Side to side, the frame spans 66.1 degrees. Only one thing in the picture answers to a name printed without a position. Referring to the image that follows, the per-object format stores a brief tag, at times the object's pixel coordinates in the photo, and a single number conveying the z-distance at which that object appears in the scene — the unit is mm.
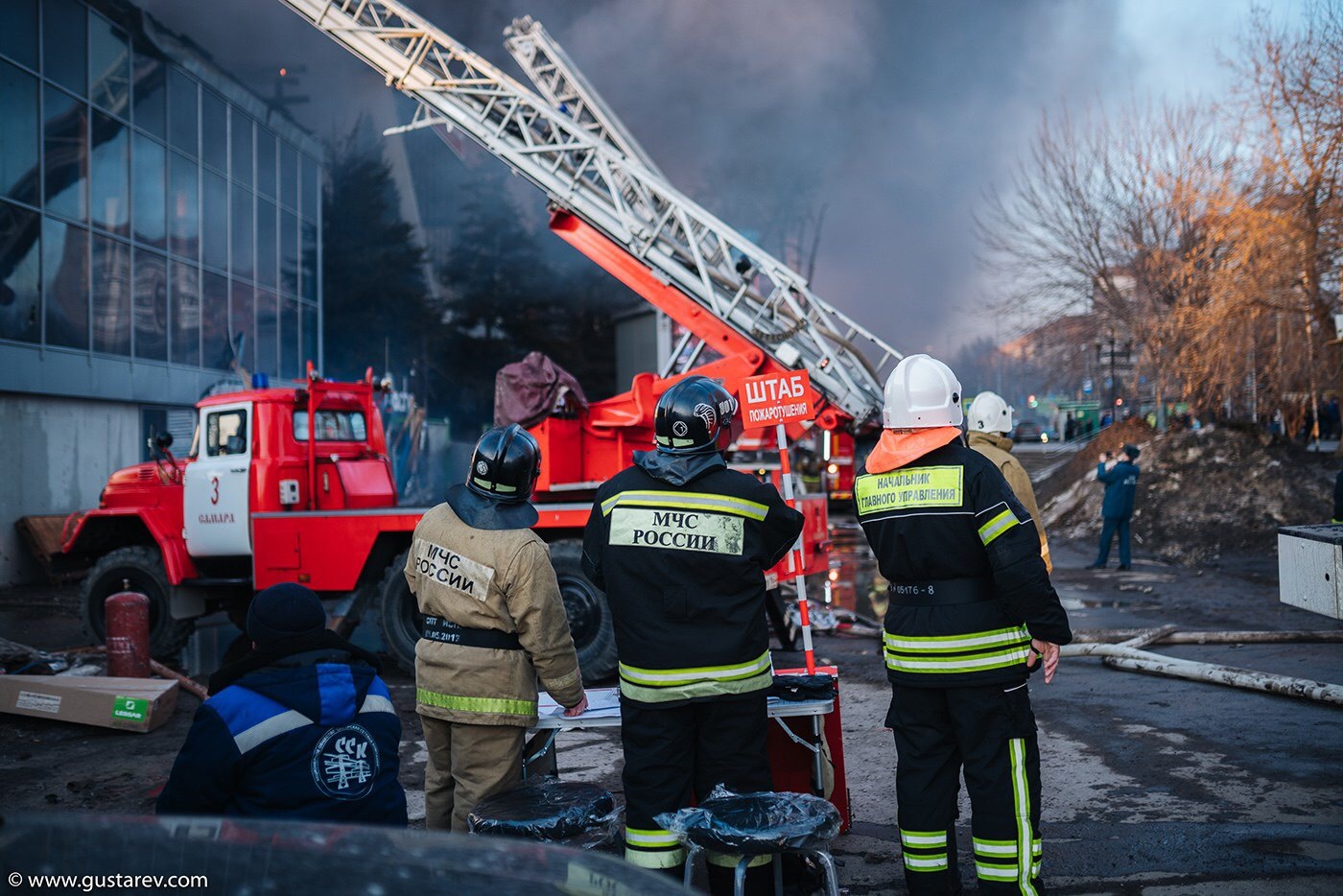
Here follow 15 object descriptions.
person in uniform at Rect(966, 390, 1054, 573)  5953
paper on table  3845
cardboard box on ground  6680
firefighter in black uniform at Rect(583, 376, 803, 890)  3309
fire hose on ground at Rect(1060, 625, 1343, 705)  6242
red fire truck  8133
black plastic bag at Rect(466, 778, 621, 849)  2898
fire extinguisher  7391
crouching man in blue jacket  2508
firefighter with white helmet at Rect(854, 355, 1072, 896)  3264
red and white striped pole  4477
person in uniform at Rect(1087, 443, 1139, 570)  13531
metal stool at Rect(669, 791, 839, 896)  2648
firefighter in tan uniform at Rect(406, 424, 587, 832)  3506
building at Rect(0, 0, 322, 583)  13922
